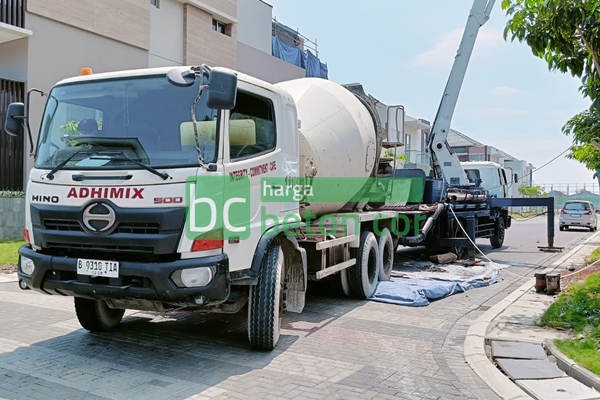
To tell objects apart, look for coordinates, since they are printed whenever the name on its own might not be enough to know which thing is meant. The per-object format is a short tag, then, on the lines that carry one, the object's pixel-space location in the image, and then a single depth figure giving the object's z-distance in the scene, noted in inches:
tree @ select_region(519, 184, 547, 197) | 2008.1
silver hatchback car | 1075.3
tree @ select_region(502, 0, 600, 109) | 260.4
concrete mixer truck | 181.9
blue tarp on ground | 336.5
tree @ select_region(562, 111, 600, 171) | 540.2
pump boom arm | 576.1
